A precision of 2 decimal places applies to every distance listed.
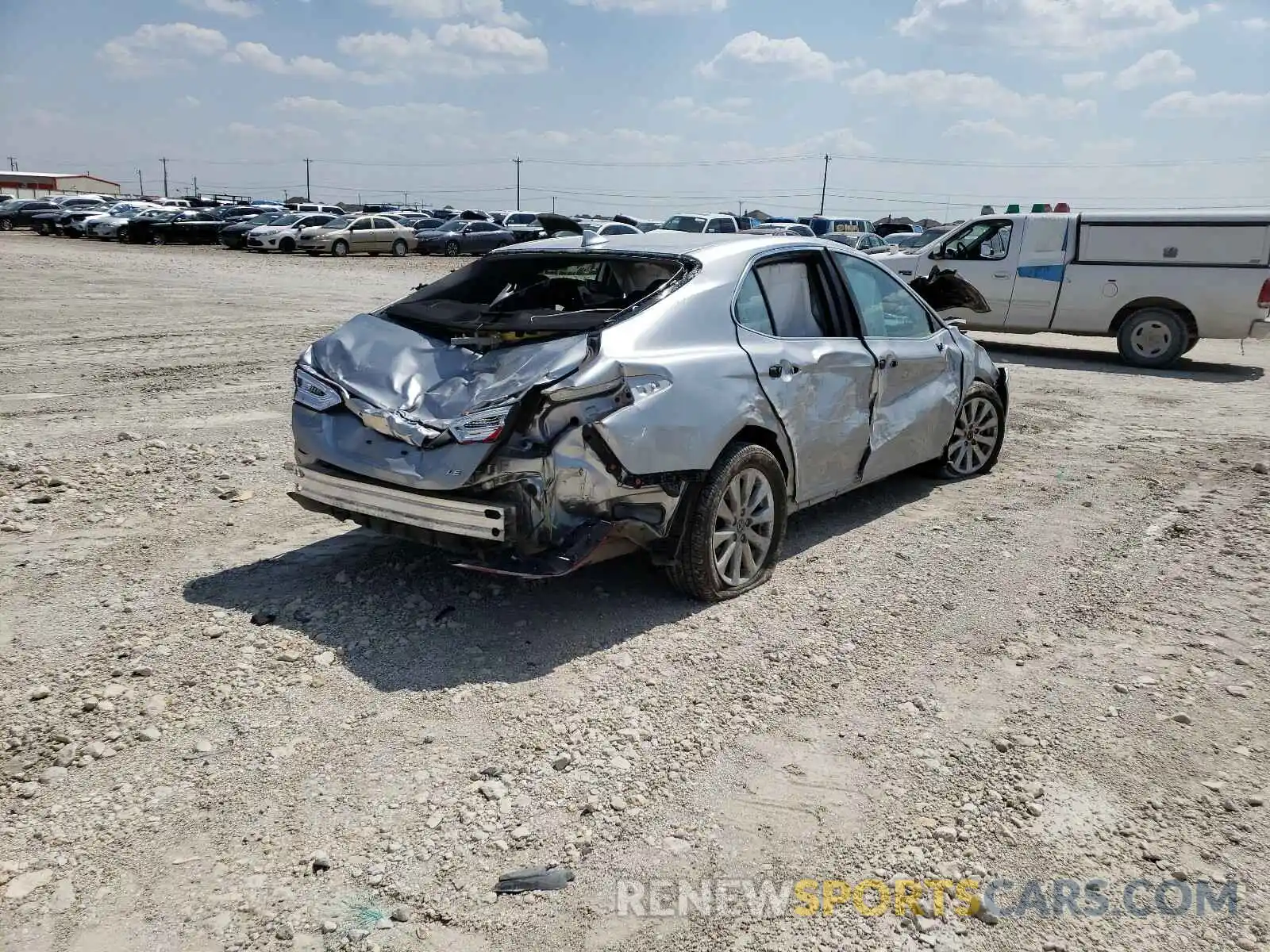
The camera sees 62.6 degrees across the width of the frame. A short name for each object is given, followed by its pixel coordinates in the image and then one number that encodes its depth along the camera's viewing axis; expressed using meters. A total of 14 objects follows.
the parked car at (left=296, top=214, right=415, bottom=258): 36.03
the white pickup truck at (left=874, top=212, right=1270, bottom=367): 13.13
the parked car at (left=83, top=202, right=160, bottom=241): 40.09
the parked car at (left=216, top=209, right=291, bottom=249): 37.59
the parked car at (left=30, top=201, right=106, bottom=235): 44.59
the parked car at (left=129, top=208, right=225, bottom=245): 39.38
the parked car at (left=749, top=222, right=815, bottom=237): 27.15
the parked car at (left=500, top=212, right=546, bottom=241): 37.72
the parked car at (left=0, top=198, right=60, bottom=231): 47.75
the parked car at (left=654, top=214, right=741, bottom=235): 31.83
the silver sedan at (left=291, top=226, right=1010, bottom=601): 4.15
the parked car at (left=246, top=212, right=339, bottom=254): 36.12
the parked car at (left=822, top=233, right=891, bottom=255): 29.14
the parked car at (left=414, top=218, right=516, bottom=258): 37.97
